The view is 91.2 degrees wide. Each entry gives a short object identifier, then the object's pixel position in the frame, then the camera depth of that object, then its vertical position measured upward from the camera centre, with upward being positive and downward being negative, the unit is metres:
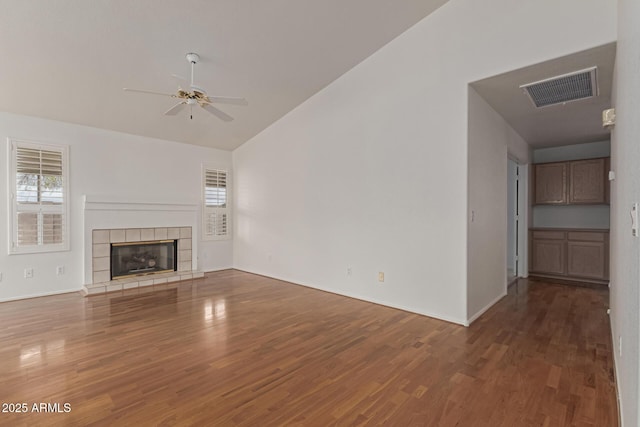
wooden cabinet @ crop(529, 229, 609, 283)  5.28 -0.73
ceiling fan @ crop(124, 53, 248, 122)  3.24 +1.23
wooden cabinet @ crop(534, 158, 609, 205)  5.41 +0.56
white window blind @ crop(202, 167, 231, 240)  6.69 +0.19
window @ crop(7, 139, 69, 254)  4.55 +0.24
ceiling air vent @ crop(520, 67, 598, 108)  3.16 +1.37
